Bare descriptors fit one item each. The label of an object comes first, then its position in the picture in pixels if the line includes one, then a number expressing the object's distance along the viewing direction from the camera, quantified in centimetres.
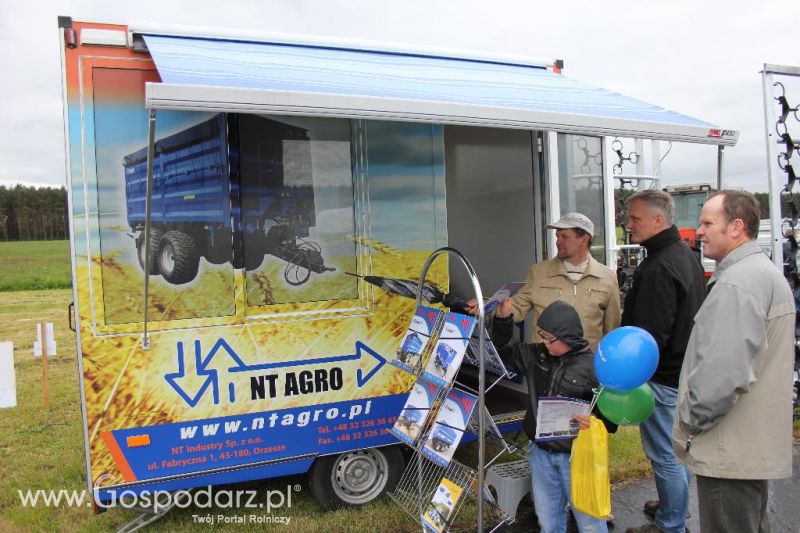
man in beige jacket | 351
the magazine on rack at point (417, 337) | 334
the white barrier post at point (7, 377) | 519
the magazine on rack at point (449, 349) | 307
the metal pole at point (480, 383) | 293
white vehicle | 315
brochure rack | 300
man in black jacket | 322
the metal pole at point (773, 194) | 480
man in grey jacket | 226
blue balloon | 271
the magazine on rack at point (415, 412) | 329
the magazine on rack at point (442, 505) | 318
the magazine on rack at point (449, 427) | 308
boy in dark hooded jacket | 281
